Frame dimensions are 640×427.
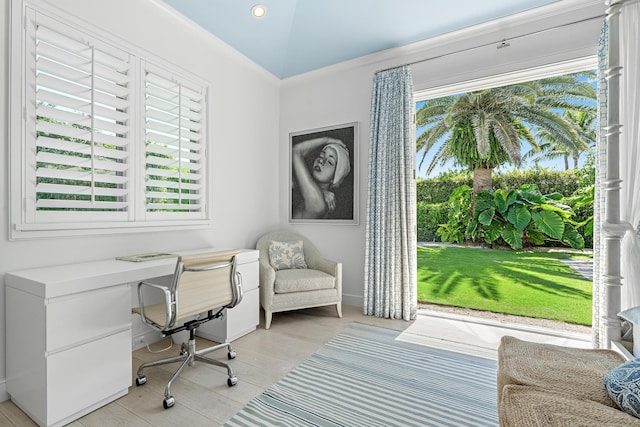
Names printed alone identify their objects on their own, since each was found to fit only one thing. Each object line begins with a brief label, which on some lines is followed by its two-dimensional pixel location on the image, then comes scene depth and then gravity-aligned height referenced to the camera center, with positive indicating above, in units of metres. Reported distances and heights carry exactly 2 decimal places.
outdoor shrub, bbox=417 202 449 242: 5.09 -0.08
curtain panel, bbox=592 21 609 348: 2.26 +0.17
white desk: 1.54 -0.71
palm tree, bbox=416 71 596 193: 3.92 +1.35
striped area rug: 1.63 -1.13
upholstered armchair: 2.96 -0.67
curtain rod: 2.53 +1.65
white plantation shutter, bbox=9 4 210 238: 1.87 +0.61
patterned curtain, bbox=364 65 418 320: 3.18 +0.09
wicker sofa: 0.89 -0.64
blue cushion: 0.94 -0.58
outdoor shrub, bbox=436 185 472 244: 4.81 -0.06
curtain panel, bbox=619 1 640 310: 1.81 +0.53
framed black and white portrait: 3.64 +0.49
